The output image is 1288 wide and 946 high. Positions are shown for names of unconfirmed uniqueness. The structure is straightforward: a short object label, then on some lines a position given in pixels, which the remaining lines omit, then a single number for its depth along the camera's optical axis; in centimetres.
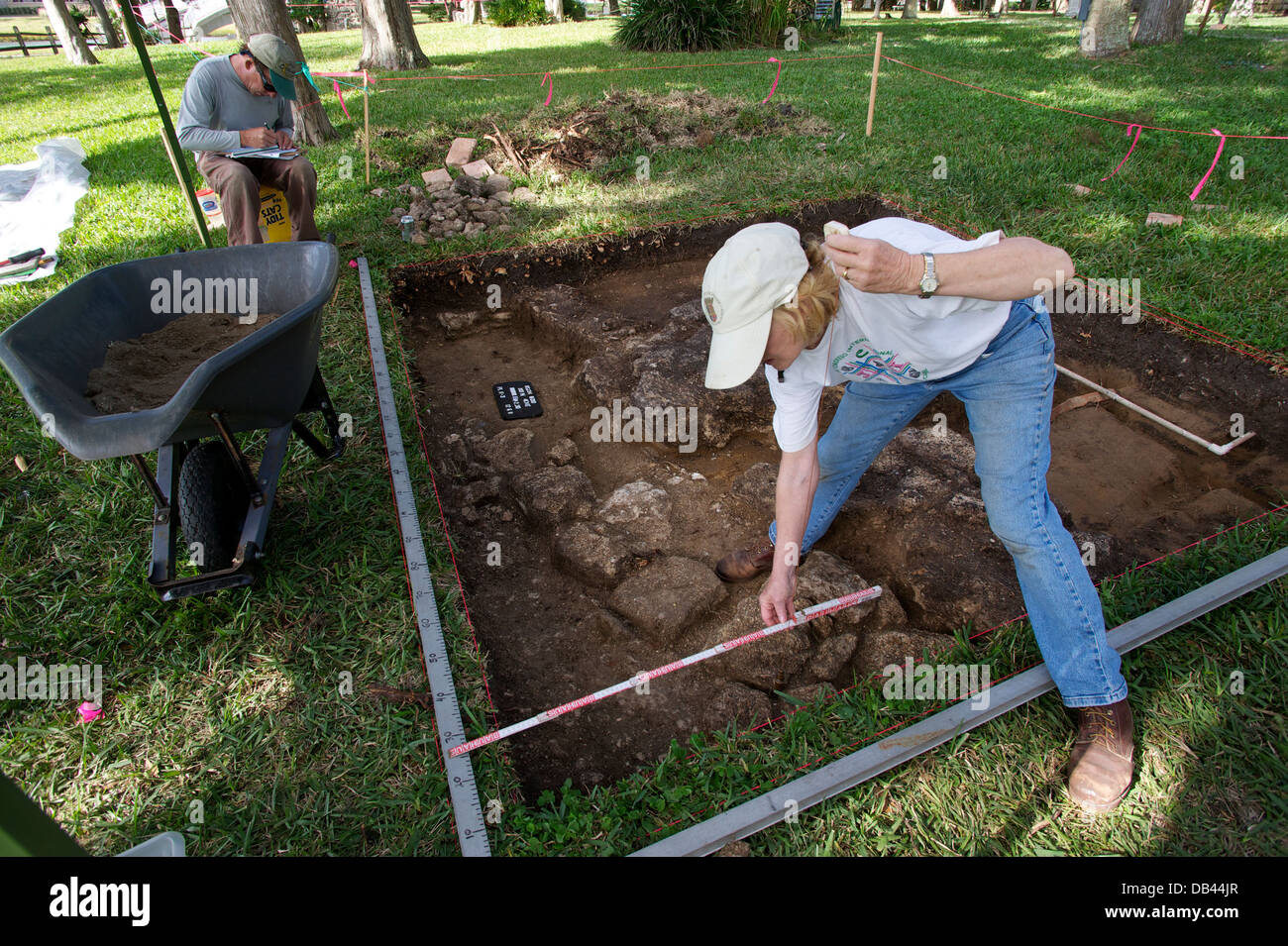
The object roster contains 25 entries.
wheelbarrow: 188
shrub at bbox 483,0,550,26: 1756
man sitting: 411
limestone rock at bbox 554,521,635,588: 284
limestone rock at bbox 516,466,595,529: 314
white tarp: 491
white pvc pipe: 340
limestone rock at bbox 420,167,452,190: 591
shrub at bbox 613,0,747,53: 1218
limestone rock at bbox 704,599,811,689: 239
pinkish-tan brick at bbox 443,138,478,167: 655
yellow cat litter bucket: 441
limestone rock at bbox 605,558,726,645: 261
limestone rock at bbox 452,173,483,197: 575
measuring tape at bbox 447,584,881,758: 205
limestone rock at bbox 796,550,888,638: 251
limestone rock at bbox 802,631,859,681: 240
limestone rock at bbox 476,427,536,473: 346
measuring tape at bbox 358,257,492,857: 187
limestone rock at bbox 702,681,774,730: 227
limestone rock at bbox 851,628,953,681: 238
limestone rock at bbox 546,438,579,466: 350
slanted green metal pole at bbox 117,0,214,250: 354
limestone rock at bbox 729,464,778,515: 315
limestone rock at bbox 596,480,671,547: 308
